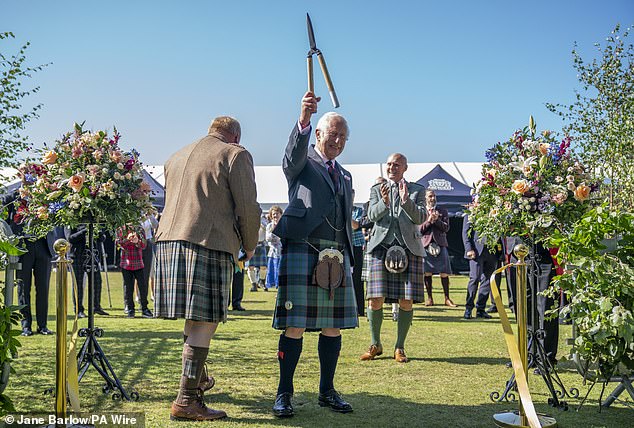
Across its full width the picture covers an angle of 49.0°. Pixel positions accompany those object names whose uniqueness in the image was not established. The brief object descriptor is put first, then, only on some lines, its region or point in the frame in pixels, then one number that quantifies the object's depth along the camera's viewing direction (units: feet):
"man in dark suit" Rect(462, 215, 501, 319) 37.73
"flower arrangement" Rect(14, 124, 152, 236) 18.17
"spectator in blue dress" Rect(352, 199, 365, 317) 36.58
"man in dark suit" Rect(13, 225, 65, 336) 28.89
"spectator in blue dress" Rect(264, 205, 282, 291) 58.75
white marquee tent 82.58
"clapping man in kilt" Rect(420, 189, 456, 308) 43.04
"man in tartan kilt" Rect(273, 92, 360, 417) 16.03
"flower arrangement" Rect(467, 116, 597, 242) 18.66
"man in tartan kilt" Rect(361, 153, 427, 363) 23.56
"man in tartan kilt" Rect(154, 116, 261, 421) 14.73
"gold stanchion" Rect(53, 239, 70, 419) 12.19
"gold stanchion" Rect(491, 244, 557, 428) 14.32
